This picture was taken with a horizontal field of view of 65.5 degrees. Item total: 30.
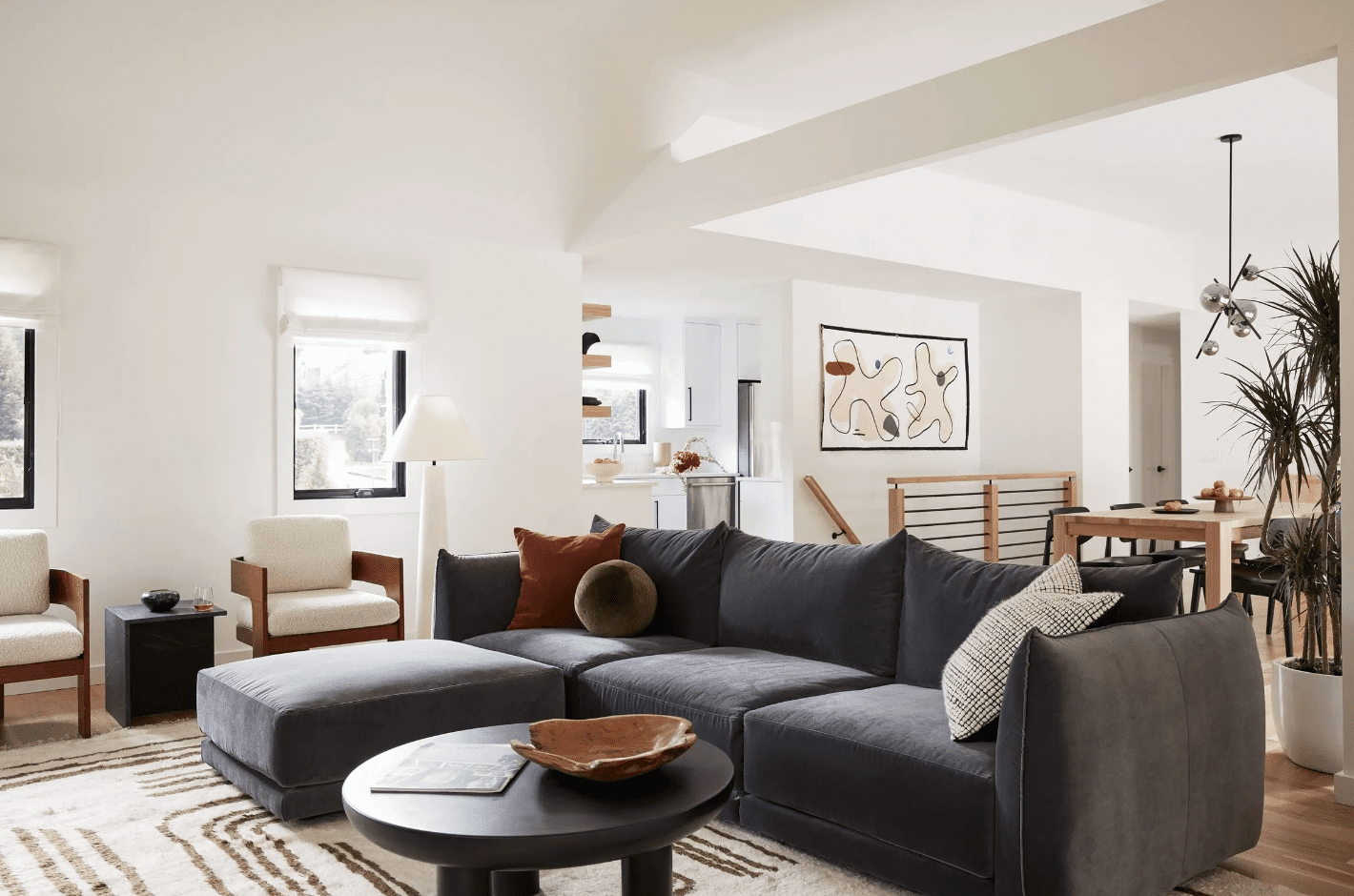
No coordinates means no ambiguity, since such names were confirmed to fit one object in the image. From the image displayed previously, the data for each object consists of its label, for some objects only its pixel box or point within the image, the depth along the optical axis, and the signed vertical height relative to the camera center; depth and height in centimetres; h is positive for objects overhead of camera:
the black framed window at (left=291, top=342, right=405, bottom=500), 577 +18
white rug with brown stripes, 260 -108
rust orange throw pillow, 418 -48
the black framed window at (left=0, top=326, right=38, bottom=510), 488 +15
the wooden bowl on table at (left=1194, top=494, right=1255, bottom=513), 556 -30
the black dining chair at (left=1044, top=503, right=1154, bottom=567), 529 -58
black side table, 424 -85
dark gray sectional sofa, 223 -70
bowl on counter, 689 -15
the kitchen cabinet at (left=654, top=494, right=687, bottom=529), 899 -53
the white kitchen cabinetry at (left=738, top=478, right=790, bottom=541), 817 -47
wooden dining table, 500 -40
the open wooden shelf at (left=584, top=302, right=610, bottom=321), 718 +95
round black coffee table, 191 -70
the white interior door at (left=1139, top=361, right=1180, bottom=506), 1020 +10
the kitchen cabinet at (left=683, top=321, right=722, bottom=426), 959 +72
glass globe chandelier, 595 +81
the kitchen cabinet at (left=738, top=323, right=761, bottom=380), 976 +90
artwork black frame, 798 +46
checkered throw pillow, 247 -47
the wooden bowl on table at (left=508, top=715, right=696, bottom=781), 213 -64
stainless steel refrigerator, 967 +25
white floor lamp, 524 -1
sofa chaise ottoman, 298 -77
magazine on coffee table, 216 -69
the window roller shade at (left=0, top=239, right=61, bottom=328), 471 +77
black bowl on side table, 440 -63
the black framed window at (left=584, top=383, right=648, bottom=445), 974 +29
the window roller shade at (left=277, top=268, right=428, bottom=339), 554 +79
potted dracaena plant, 354 -29
